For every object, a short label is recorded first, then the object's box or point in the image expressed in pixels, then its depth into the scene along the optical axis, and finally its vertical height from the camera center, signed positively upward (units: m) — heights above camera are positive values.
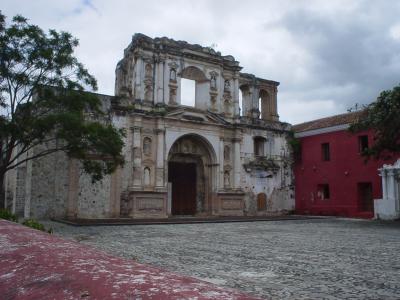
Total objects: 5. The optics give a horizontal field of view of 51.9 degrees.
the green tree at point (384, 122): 15.03 +2.93
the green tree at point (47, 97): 12.04 +3.13
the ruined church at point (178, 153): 18.36 +2.50
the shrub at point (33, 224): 8.73 -0.56
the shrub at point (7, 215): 10.17 -0.43
